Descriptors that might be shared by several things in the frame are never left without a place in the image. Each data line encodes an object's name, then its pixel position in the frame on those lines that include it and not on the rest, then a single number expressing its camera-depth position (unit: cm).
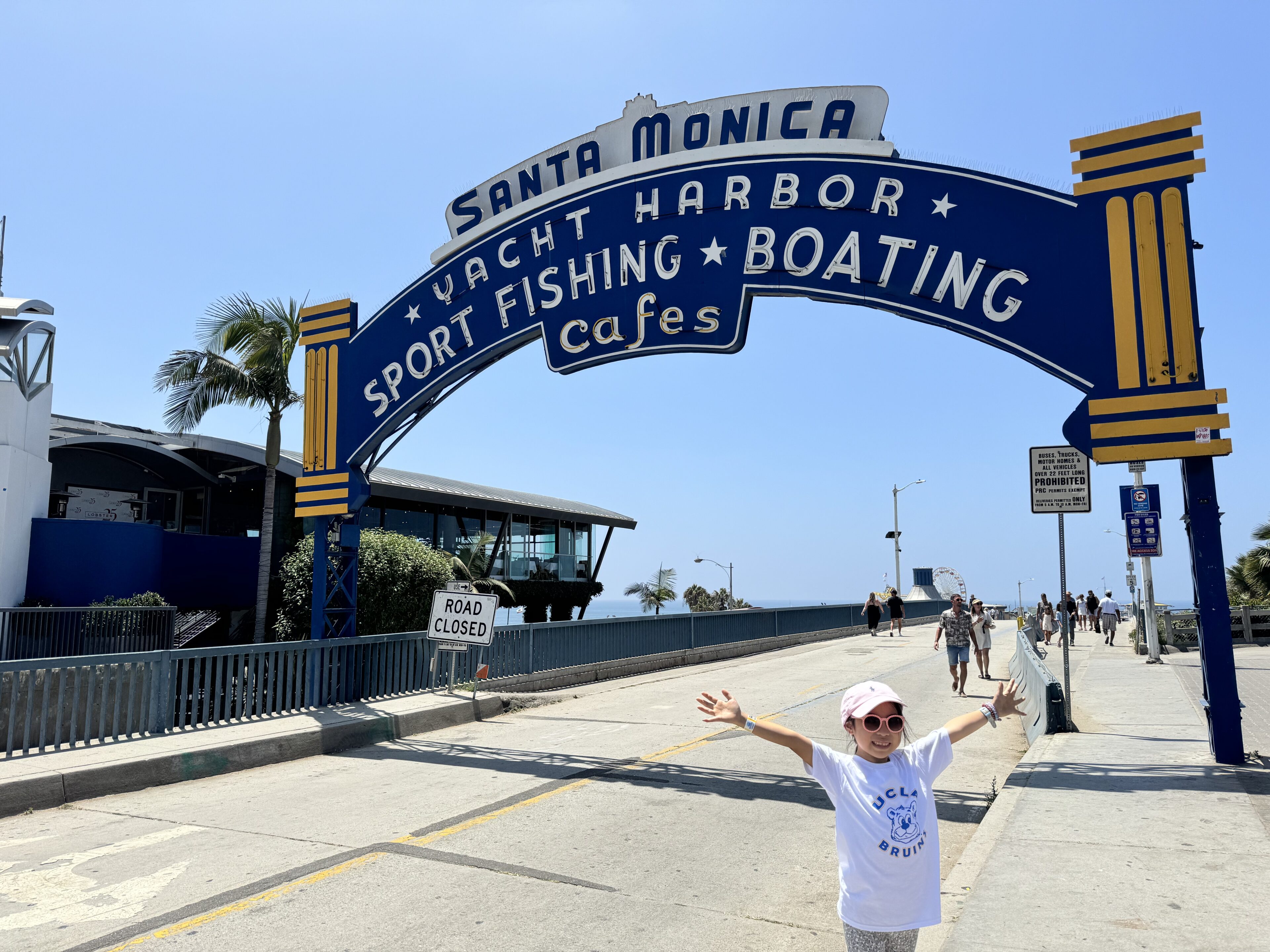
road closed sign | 1409
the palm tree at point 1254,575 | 3306
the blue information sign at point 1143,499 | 1847
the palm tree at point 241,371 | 2355
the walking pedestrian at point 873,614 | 3272
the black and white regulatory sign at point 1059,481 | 1062
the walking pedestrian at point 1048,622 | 3200
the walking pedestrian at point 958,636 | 1591
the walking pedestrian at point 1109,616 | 2966
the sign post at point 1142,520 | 1816
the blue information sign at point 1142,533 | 1816
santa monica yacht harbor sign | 973
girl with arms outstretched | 312
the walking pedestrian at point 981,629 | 1738
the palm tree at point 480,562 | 2856
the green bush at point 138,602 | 1908
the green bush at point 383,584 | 1912
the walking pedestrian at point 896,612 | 3388
